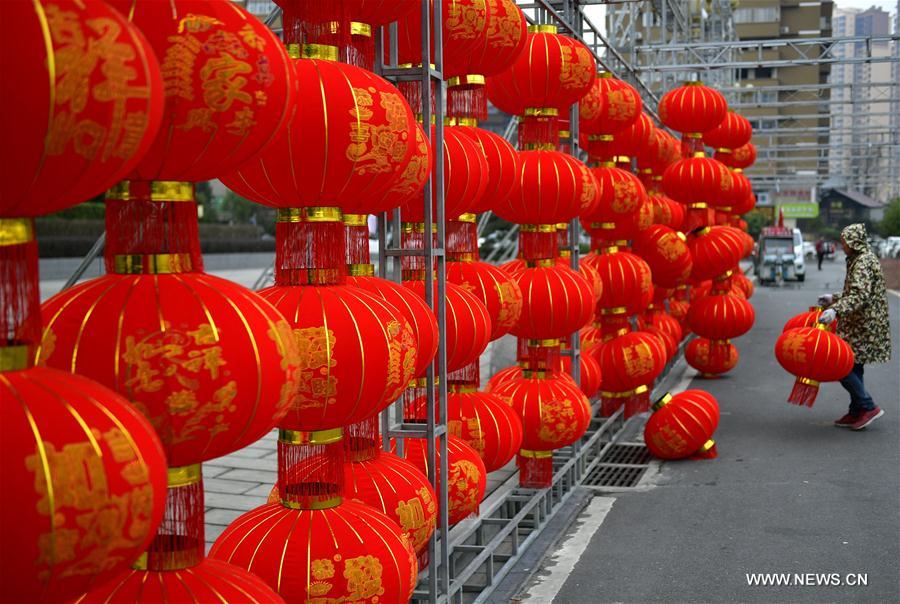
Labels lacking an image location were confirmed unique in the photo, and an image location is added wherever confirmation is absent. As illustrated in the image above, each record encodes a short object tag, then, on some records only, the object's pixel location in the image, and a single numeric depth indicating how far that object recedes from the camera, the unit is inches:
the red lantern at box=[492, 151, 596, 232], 218.4
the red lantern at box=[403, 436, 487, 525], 173.3
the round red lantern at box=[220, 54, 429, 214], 105.5
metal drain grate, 296.2
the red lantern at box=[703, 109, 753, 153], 466.9
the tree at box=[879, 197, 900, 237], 1669.5
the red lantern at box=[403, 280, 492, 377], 168.1
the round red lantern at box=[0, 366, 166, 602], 58.9
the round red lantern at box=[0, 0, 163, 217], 57.8
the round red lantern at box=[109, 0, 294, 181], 75.4
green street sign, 1921.8
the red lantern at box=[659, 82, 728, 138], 395.2
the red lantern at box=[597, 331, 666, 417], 326.0
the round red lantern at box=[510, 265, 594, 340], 223.1
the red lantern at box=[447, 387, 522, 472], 190.9
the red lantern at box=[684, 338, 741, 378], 469.7
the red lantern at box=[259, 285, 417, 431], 106.3
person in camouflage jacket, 327.6
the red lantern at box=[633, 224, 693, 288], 371.9
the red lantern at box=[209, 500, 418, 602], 108.0
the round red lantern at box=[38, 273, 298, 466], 75.4
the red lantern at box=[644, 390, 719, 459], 305.6
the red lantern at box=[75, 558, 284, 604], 83.0
